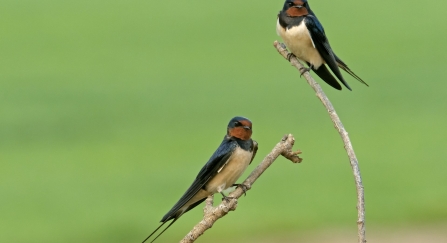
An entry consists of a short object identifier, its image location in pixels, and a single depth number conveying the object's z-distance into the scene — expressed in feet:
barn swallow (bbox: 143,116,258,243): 25.76
